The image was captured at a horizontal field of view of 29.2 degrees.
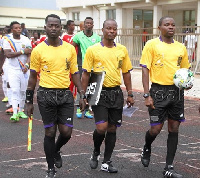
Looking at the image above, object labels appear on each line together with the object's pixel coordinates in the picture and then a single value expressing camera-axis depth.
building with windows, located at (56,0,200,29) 22.25
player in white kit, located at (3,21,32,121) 8.26
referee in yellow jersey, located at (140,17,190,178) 4.99
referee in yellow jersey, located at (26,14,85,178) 4.85
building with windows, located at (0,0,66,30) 46.59
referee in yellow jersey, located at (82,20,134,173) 5.09
